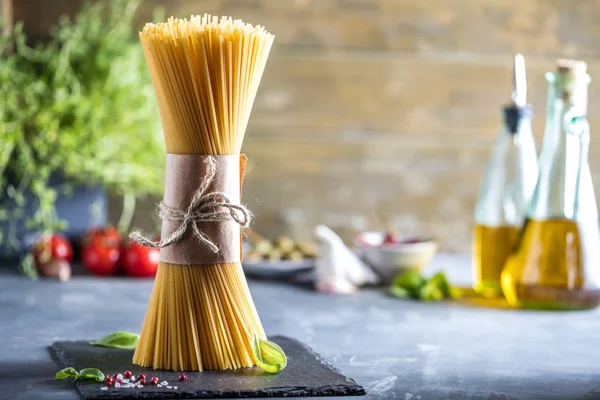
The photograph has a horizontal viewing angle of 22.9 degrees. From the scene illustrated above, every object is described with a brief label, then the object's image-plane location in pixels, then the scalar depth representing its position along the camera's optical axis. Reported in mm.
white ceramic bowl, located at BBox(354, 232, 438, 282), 1678
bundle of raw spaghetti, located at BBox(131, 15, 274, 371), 1168
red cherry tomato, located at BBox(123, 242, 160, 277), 1728
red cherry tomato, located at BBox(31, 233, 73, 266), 1703
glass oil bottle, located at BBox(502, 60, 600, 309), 1511
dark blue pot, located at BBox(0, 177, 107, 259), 1763
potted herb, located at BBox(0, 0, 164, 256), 1726
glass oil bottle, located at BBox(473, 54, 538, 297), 1613
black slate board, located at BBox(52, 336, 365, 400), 1135
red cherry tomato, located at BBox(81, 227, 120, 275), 1724
